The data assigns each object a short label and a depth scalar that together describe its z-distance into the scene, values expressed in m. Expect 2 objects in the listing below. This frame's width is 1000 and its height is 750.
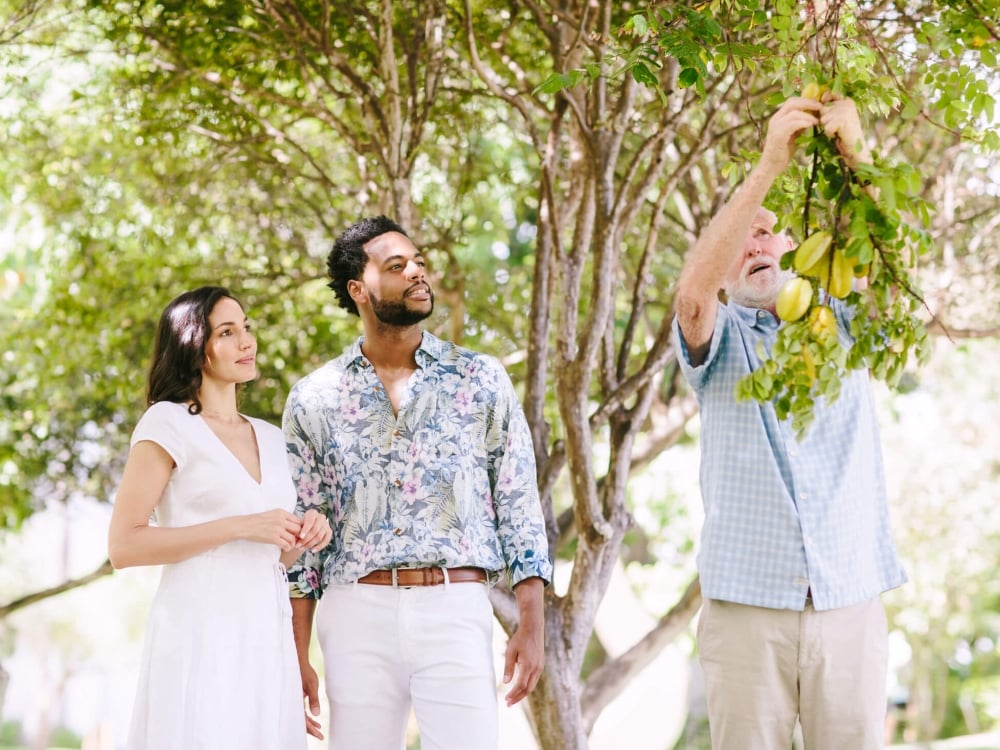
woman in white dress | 3.25
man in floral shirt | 3.52
